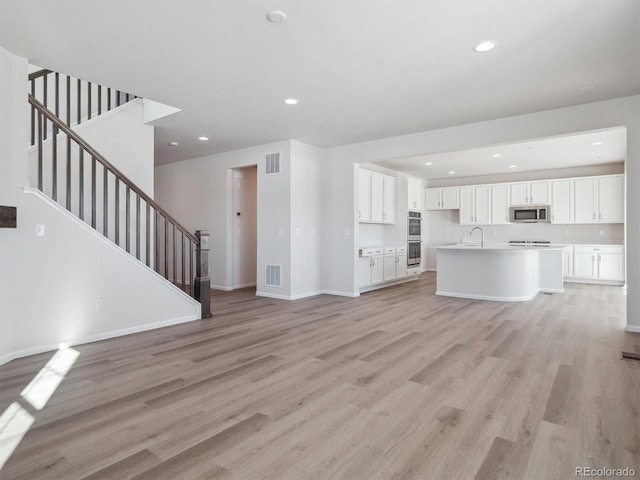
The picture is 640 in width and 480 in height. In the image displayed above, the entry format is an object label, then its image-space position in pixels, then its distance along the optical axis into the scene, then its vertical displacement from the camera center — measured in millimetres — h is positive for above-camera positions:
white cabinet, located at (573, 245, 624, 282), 7855 -482
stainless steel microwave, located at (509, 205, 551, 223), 8645 +610
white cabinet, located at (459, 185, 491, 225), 9492 +896
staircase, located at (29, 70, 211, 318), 4092 +764
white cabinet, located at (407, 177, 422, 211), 9074 +1163
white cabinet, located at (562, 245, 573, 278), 8352 -493
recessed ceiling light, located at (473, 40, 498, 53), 3037 +1602
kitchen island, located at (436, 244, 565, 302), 6125 -552
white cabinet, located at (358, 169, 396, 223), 7355 +882
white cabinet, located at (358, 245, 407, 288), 6968 -505
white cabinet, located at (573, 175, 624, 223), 7922 +883
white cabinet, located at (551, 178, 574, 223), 8430 +885
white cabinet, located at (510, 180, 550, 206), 8719 +1117
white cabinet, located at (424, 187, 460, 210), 9953 +1131
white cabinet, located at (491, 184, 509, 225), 9219 +885
